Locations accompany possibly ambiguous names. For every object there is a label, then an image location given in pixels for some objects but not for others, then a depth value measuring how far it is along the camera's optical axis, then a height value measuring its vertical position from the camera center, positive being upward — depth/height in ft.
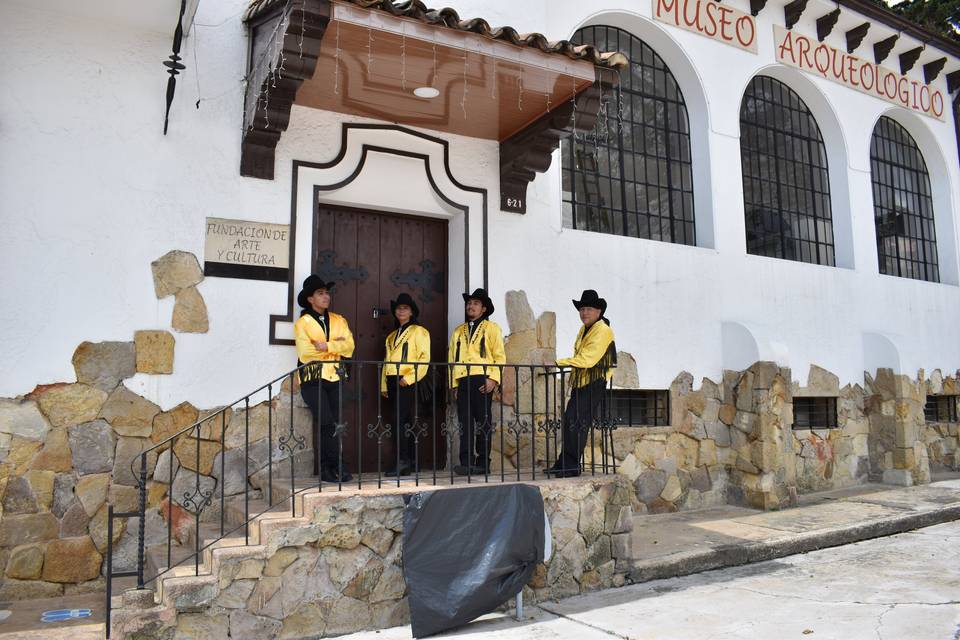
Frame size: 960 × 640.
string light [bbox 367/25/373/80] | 17.35 +9.03
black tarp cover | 15.83 -2.64
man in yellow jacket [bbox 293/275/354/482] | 18.12 +1.84
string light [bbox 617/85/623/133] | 29.40 +12.33
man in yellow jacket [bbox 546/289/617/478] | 19.71 +1.29
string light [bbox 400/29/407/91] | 17.62 +9.02
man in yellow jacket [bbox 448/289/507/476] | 20.38 +1.77
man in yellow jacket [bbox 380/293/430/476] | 20.45 +1.97
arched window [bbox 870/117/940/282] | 37.70 +11.22
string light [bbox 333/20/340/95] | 18.31 +9.02
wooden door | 21.68 +4.35
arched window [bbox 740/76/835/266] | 32.48 +11.05
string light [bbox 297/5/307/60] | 16.50 +8.89
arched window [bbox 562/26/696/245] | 28.04 +10.25
